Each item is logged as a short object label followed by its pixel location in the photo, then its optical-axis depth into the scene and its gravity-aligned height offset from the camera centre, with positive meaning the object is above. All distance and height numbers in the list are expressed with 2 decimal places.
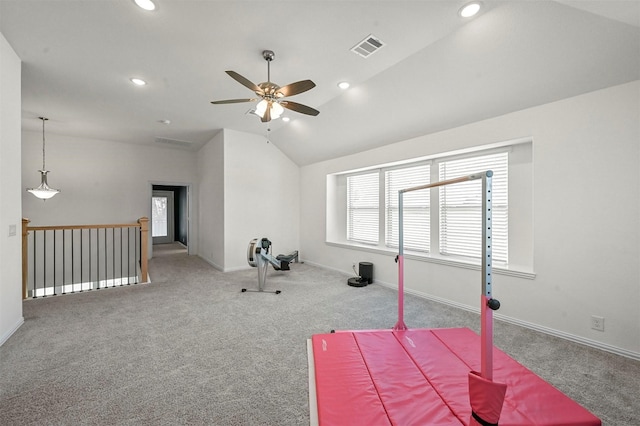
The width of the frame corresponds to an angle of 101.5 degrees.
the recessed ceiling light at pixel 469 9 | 2.19 +1.74
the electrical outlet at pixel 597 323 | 2.55 -1.08
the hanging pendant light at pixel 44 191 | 5.09 +0.38
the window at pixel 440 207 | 3.43 +0.08
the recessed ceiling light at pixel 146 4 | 2.22 +1.79
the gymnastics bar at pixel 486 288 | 1.41 -0.44
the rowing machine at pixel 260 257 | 4.36 -0.78
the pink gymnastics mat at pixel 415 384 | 1.54 -1.22
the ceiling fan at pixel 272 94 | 2.53 +1.22
